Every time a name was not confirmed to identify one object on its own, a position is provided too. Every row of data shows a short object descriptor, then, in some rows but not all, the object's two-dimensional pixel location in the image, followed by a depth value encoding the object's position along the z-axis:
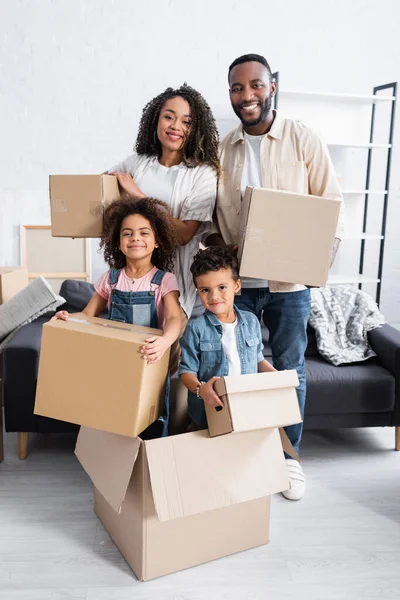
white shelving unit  3.67
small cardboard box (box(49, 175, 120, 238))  1.66
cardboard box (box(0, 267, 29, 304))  2.35
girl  1.62
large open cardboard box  1.44
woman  1.69
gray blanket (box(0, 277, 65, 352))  2.10
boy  1.60
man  1.78
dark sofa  2.11
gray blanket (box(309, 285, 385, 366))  2.43
